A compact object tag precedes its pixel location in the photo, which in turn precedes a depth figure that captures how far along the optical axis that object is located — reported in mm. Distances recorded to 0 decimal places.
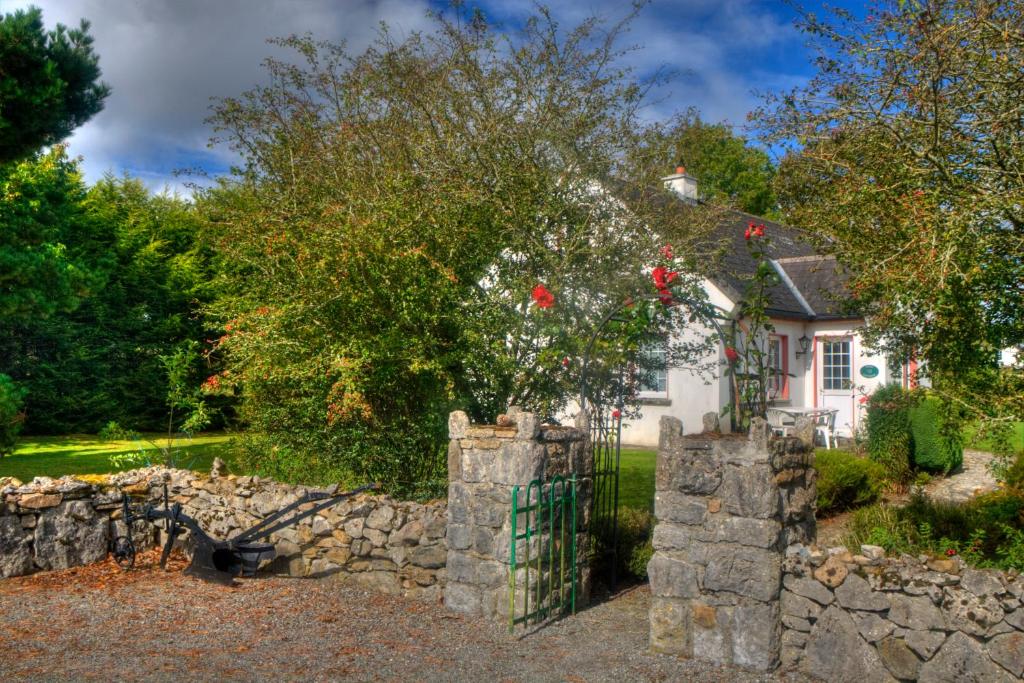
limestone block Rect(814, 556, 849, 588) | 5137
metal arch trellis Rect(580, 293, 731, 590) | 7277
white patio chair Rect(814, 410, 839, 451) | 15809
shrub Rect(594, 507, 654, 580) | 7660
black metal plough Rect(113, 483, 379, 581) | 7613
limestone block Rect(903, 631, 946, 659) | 4789
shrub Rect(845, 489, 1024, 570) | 6045
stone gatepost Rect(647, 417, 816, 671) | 5312
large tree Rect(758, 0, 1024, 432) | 5848
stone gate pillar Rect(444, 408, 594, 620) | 6512
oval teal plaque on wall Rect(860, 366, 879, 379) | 16859
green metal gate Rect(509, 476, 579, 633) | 6340
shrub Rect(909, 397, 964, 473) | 13219
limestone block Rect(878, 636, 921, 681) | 4859
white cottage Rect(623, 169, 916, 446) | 15656
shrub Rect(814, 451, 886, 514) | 10586
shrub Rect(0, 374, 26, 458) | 7646
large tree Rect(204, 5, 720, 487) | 8234
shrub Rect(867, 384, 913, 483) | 12906
